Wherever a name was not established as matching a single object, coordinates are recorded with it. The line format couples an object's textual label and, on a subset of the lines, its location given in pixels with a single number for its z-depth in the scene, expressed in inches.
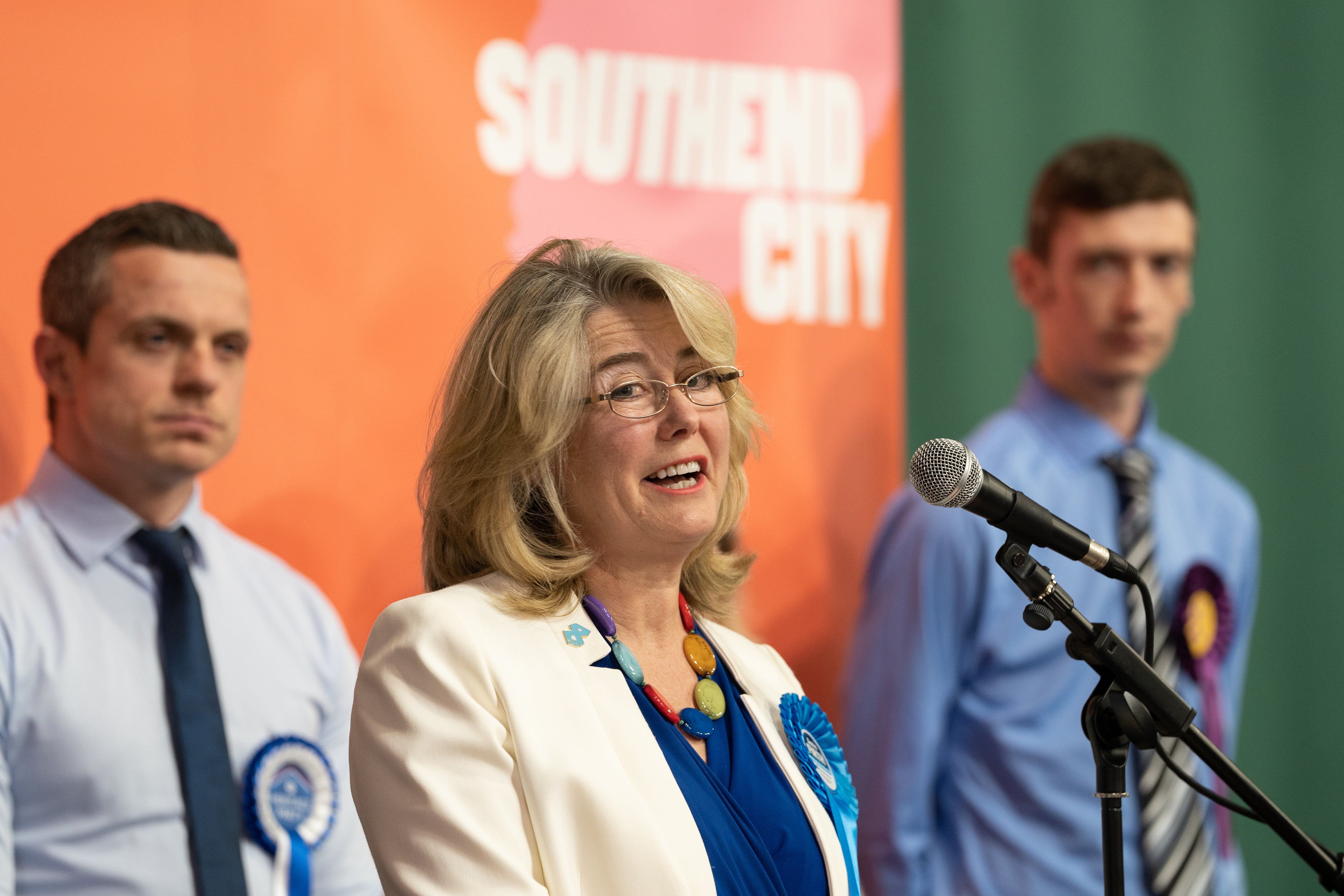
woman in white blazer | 130.8
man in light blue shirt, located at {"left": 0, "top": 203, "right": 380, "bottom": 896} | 146.6
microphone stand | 130.7
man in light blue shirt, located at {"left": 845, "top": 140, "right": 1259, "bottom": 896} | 160.6
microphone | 129.9
